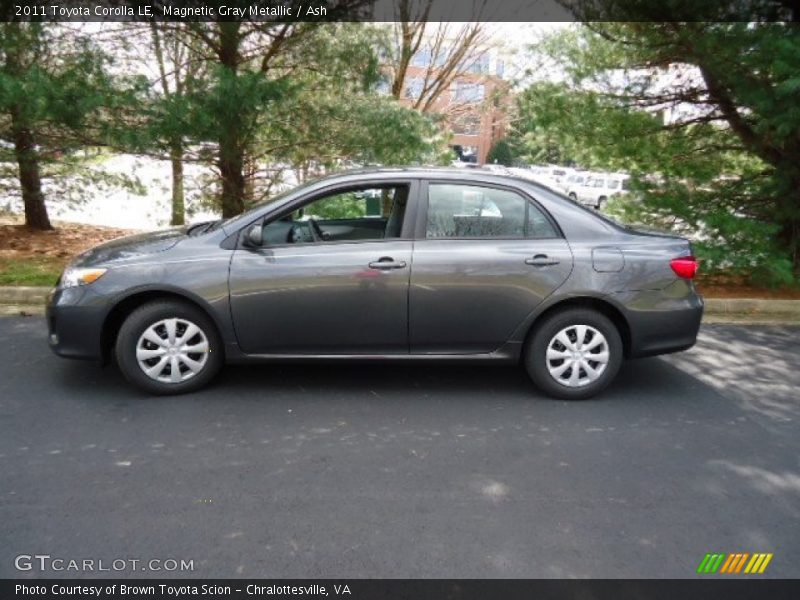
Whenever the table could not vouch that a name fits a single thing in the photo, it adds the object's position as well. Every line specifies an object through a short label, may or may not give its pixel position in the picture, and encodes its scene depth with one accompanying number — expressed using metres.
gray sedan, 4.39
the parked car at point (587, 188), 27.97
